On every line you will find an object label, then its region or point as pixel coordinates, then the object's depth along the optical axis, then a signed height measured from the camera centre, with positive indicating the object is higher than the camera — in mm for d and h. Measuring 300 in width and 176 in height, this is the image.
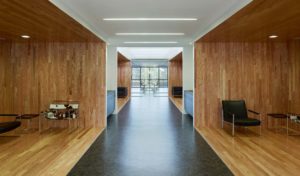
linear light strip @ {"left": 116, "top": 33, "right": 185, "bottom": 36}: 6141 +1436
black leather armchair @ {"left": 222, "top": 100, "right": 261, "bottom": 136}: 5897 -700
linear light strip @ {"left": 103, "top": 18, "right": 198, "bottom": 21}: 4579 +1380
